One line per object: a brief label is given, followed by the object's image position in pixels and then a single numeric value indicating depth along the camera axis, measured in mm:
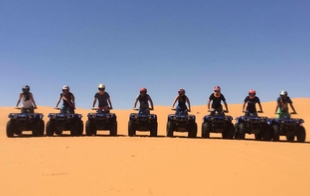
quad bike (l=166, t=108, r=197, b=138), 14141
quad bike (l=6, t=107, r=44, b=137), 14266
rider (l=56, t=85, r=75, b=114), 15109
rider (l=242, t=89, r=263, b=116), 14438
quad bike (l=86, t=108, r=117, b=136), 14438
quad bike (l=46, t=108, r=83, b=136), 14344
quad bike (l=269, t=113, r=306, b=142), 13581
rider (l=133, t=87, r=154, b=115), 14883
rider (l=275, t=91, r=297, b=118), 14164
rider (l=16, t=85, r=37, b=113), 14944
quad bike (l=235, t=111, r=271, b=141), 13671
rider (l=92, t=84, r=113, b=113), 15039
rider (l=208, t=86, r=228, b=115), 14383
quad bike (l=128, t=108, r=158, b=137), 14383
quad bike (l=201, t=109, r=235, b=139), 13914
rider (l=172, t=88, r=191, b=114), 14766
